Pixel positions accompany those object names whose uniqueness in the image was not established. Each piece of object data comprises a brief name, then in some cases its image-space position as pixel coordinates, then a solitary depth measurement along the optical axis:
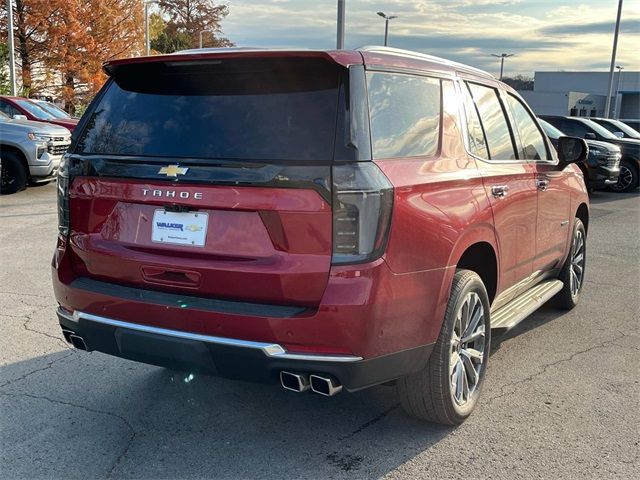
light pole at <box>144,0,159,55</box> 31.20
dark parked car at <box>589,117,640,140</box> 17.08
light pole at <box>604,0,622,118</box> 30.17
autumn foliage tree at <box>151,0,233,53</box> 60.50
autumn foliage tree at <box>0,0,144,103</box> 26.88
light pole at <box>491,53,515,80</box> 64.94
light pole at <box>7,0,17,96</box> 22.55
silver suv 11.45
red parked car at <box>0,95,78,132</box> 14.09
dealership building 59.47
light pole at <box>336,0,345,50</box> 15.20
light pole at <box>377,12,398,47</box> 38.75
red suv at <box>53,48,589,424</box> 2.77
